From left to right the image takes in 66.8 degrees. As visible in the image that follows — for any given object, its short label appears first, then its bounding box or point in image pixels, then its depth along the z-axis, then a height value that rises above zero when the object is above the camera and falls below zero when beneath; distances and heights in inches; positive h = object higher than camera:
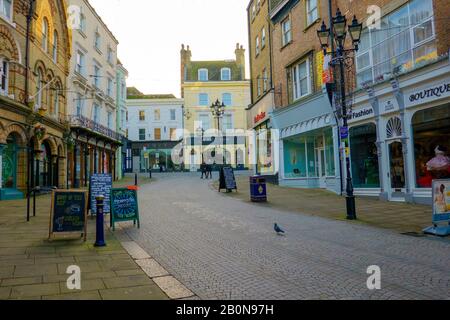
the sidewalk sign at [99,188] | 396.5 -9.1
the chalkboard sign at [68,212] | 283.9 -26.5
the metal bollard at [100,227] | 262.8 -36.5
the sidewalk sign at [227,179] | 743.7 -6.2
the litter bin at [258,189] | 574.1 -23.7
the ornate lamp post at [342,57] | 393.7 +142.7
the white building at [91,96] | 1003.3 +282.8
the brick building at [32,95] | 665.0 +194.1
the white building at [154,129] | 2105.1 +307.8
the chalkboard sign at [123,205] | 341.4 -26.6
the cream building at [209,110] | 2030.0 +407.5
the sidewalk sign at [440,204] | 301.1 -31.2
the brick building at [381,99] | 483.5 +125.6
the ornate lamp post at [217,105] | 1135.5 +236.9
